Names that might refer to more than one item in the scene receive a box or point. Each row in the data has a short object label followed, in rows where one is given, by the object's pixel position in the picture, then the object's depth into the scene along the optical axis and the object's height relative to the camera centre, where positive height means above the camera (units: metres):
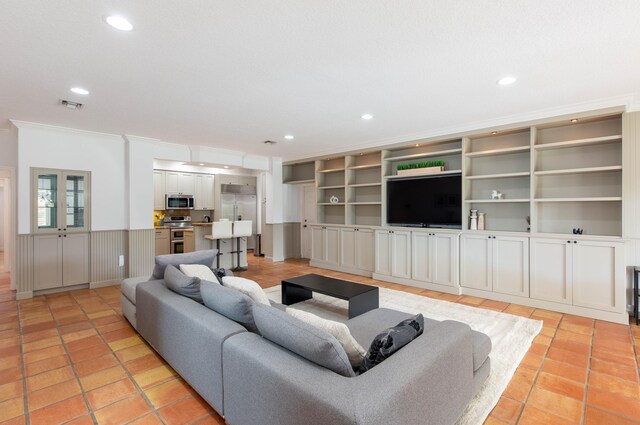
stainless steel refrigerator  8.78 +0.25
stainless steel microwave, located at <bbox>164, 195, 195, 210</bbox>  7.89 +0.26
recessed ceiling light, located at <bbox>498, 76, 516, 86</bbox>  3.05 +1.29
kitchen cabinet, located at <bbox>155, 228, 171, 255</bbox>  7.61 -0.70
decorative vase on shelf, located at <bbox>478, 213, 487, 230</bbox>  4.88 -0.16
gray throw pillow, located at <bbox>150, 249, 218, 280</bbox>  3.36 -0.54
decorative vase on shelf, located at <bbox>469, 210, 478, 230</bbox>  4.87 -0.13
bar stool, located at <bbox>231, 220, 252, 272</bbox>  6.42 -0.40
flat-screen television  5.07 +0.18
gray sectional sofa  1.27 -0.79
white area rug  2.20 -1.26
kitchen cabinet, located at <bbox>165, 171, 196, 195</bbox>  7.97 +0.75
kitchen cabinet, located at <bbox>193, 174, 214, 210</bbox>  8.40 +0.56
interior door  8.13 -0.05
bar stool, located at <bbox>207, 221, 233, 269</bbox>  6.12 -0.37
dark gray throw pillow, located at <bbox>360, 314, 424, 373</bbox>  1.59 -0.69
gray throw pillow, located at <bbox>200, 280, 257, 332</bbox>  2.08 -0.63
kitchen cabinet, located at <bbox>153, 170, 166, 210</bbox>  7.77 +0.55
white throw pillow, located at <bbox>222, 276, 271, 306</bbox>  2.45 -0.60
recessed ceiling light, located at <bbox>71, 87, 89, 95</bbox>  3.30 +1.29
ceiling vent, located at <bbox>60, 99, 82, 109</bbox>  3.68 +1.29
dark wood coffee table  3.51 -0.92
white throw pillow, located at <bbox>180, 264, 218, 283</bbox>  3.07 -0.59
